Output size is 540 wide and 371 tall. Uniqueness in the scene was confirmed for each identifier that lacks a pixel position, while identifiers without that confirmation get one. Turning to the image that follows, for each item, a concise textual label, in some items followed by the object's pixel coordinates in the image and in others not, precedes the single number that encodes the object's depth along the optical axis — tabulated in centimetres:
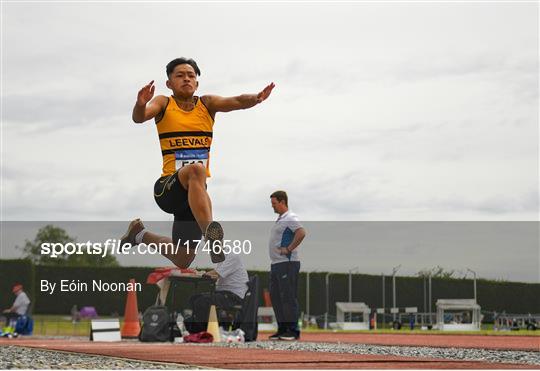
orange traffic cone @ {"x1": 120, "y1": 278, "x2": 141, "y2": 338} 1637
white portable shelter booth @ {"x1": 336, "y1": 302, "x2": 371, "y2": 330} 2664
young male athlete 500
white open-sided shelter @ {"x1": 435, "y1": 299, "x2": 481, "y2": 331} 2464
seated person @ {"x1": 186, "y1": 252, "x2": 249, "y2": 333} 837
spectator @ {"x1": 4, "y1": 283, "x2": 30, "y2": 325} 2027
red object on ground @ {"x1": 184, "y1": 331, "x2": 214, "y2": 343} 1255
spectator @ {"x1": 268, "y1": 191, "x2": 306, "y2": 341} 1096
